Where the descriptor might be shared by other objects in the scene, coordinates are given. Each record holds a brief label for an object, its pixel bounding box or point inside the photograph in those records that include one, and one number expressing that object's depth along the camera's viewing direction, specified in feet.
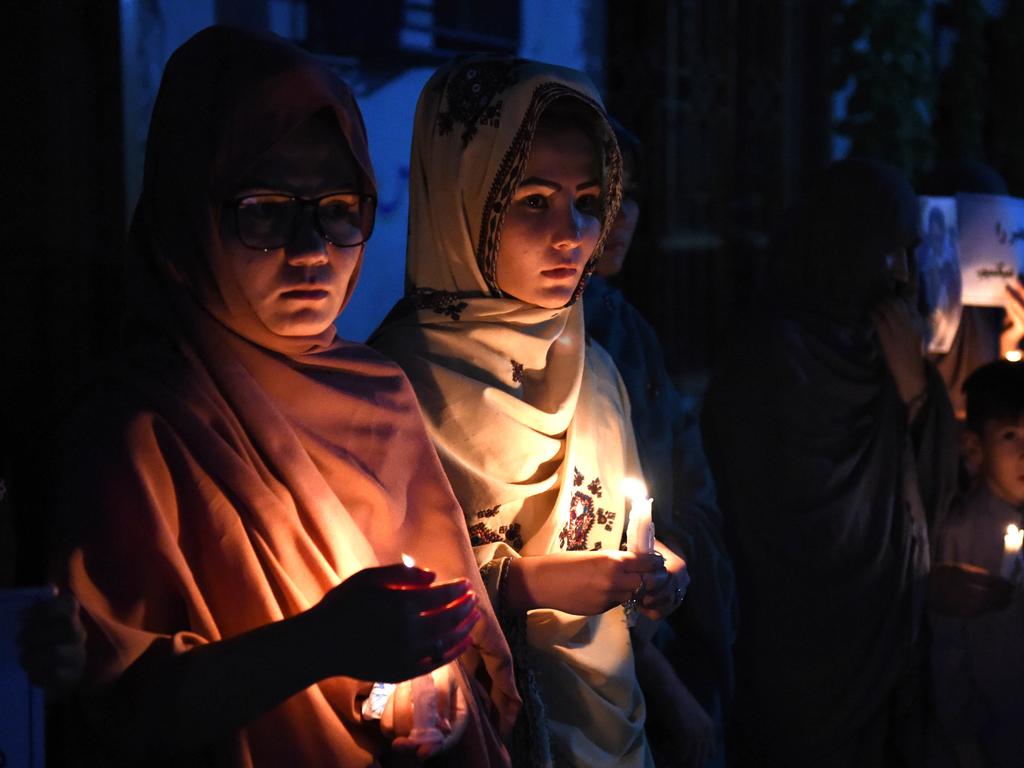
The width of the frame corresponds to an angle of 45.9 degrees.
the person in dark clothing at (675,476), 8.35
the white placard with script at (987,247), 12.63
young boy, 10.39
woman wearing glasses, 4.65
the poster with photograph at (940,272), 11.53
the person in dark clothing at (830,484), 10.53
